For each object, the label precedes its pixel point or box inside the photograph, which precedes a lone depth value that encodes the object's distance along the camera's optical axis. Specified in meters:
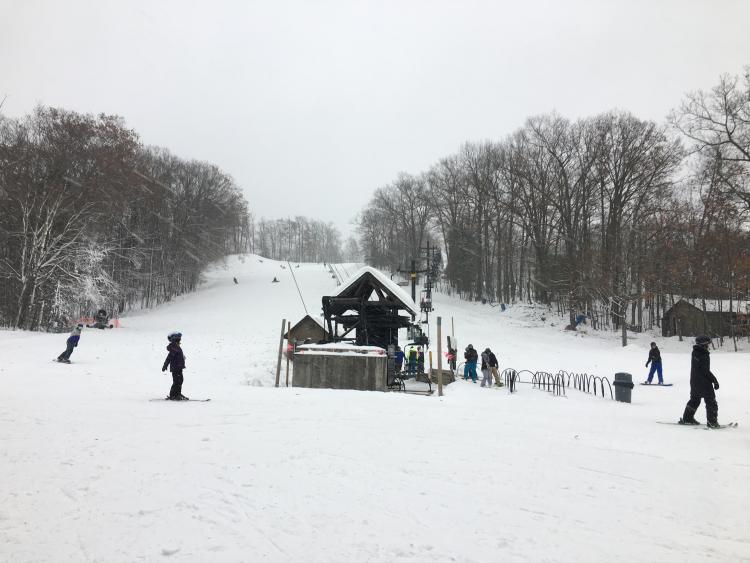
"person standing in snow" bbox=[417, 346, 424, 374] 18.70
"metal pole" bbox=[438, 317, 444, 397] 13.62
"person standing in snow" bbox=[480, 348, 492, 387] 16.92
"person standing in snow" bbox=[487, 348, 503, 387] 16.88
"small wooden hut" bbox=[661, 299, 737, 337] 36.38
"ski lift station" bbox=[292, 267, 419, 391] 14.85
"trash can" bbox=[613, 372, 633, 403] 14.59
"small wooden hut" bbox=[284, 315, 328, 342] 25.02
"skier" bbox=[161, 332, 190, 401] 10.41
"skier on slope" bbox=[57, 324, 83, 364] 16.02
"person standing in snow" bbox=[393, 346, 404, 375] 17.44
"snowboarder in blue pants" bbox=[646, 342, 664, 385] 18.53
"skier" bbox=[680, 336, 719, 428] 9.37
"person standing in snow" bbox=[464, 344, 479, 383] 18.50
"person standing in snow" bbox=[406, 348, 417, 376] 18.59
